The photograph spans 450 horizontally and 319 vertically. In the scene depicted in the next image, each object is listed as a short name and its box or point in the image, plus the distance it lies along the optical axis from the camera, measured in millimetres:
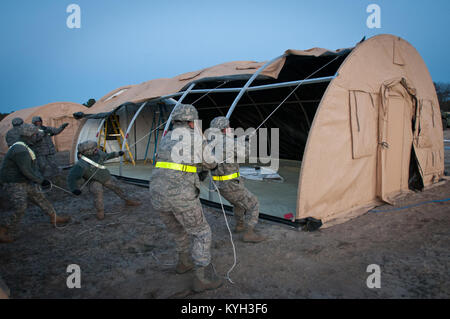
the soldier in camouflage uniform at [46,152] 7918
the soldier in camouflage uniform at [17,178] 4574
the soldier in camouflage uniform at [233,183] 4105
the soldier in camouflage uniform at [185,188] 3053
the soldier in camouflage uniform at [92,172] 5555
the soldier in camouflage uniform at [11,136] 6141
